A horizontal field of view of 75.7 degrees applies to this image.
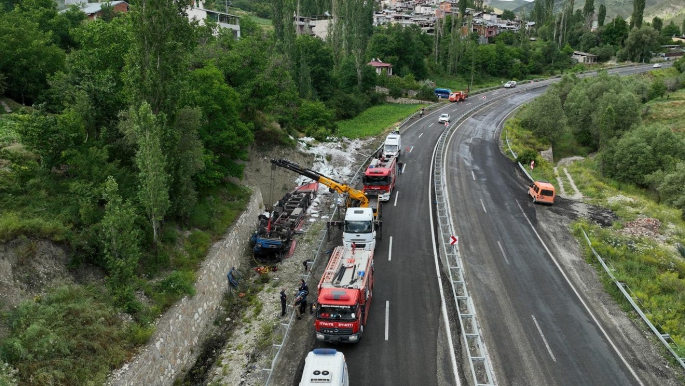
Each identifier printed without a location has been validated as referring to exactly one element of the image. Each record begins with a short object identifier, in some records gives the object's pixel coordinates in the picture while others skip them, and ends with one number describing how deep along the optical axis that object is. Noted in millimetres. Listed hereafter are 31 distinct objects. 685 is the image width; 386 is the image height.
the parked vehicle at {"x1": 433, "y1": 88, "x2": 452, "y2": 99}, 96312
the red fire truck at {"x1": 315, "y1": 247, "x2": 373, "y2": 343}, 21219
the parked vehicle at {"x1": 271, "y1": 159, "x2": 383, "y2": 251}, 29906
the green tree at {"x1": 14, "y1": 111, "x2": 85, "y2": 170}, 22969
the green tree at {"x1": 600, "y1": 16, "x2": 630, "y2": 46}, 144875
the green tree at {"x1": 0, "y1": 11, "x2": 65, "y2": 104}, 33969
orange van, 39781
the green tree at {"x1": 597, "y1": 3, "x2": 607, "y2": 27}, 156125
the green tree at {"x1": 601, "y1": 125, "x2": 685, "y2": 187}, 50312
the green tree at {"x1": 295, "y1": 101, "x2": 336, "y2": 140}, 57812
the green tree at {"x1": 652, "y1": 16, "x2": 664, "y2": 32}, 150150
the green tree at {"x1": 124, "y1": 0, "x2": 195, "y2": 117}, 25297
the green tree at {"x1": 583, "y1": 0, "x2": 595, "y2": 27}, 160375
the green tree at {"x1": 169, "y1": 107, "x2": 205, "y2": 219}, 28078
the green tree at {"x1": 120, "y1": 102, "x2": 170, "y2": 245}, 22766
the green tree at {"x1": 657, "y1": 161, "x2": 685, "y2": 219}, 43562
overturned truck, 31906
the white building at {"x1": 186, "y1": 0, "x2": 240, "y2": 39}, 76438
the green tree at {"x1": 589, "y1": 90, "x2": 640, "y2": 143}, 57184
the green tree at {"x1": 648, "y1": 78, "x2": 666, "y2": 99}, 91125
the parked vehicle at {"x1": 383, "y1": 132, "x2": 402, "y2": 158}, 50656
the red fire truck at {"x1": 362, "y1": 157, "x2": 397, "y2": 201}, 39094
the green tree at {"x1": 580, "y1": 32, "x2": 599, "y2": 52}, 145375
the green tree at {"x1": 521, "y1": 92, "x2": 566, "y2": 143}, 63531
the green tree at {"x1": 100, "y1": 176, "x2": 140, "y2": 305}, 20234
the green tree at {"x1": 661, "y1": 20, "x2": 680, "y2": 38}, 154588
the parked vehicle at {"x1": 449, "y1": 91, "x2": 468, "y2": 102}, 90250
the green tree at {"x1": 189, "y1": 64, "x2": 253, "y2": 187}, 34438
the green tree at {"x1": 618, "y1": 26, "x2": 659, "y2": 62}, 130500
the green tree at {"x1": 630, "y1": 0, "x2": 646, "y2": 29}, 135500
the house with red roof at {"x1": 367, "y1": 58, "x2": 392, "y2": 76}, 101512
